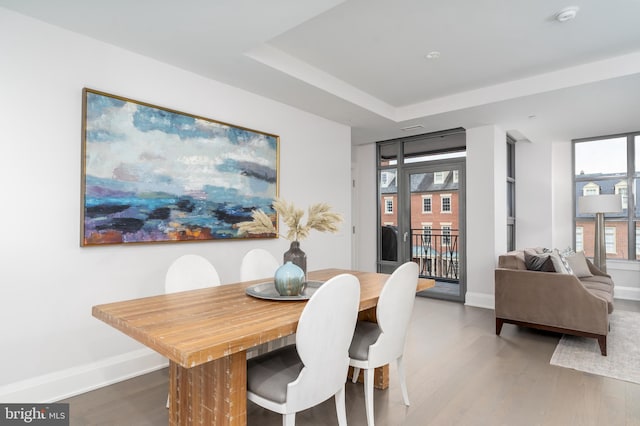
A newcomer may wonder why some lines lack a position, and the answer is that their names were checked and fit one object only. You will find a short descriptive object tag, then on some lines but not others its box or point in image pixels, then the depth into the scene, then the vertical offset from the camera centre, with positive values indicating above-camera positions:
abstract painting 2.58 +0.36
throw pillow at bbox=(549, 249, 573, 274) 3.50 -0.46
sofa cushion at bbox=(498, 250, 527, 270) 3.82 -0.47
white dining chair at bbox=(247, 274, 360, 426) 1.49 -0.63
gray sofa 3.20 -0.77
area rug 2.79 -1.18
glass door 5.29 -0.09
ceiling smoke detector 2.49 +1.43
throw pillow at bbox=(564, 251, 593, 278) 4.40 -0.58
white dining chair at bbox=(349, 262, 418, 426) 1.97 -0.66
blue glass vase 2.00 -0.35
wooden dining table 1.30 -0.45
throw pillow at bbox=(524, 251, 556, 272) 3.55 -0.45
